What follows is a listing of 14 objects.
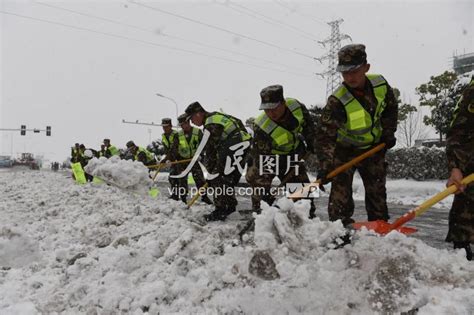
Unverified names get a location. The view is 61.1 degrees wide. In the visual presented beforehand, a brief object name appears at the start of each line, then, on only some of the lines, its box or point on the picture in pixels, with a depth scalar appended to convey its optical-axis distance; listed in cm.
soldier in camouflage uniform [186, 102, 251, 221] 506
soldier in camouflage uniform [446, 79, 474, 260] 285
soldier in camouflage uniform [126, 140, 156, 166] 1085
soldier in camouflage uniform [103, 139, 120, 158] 1339
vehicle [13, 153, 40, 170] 4414
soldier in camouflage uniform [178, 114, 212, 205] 721
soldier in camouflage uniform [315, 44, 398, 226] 310
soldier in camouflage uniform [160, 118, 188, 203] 763
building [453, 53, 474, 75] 4618
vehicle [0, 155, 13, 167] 4416
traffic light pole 4609
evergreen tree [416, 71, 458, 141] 2233
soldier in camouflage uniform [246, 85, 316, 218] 400
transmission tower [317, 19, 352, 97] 3308
